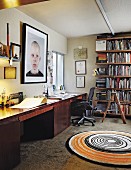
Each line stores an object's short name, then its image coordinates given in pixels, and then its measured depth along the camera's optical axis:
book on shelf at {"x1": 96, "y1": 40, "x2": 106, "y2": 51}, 3.91
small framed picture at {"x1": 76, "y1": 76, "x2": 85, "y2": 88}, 4.26
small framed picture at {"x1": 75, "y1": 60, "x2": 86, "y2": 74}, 4.24
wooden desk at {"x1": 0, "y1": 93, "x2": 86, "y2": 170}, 1.64
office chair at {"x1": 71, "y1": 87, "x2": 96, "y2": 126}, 3.38
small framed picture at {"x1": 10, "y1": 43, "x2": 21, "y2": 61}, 2.31
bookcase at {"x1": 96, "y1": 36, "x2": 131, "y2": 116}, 3.80
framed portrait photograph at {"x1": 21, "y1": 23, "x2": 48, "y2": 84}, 2.69
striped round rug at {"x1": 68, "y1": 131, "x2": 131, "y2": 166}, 1.96
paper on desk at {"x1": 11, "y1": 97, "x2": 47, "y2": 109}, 2.20
